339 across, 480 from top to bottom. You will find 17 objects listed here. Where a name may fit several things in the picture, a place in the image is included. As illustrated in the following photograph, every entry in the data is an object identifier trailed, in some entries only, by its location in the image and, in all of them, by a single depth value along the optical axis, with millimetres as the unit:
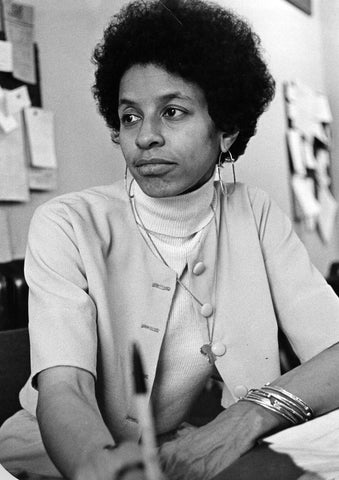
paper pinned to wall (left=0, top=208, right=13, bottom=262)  1656
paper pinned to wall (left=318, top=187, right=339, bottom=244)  3367
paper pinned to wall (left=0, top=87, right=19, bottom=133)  1678
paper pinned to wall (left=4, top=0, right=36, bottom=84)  1705
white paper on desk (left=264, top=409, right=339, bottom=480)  710
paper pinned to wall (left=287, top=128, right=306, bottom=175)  3057
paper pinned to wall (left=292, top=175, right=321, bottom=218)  3104
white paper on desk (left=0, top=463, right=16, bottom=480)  747
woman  1045
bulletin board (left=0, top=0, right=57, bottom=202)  1691
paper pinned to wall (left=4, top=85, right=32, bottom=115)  1700
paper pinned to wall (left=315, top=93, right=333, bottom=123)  3350
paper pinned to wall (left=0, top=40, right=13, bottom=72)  1702
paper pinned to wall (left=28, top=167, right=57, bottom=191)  1749
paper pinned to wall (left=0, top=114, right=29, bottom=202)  1673
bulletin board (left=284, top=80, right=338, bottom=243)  3086
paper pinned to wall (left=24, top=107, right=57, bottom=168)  1741
